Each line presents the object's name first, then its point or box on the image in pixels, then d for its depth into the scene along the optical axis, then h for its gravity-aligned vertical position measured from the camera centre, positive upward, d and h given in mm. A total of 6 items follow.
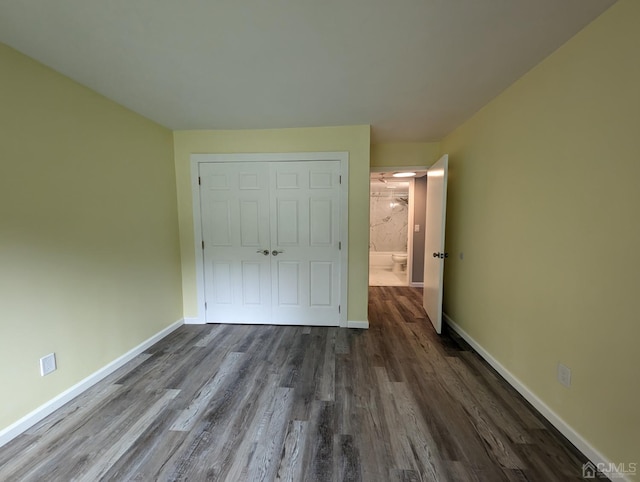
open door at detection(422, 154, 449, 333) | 2699 -245
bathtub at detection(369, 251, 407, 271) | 7027 -1156
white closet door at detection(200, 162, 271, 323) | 2955 -261
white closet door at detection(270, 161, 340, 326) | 2881 -266
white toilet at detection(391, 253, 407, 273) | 6128 -1041
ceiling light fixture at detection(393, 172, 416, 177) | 4348 +817
